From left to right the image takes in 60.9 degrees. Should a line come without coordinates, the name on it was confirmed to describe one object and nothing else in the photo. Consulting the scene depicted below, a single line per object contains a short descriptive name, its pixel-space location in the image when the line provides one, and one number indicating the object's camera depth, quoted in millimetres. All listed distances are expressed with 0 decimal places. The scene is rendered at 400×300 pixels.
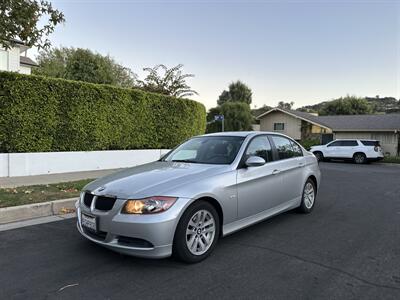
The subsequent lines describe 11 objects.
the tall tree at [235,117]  40875
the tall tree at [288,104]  81906
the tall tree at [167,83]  22841
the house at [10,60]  17734
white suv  22328
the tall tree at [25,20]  7312
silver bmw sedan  3693
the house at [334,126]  27375
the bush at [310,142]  31705
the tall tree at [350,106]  50650
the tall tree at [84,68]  24531
